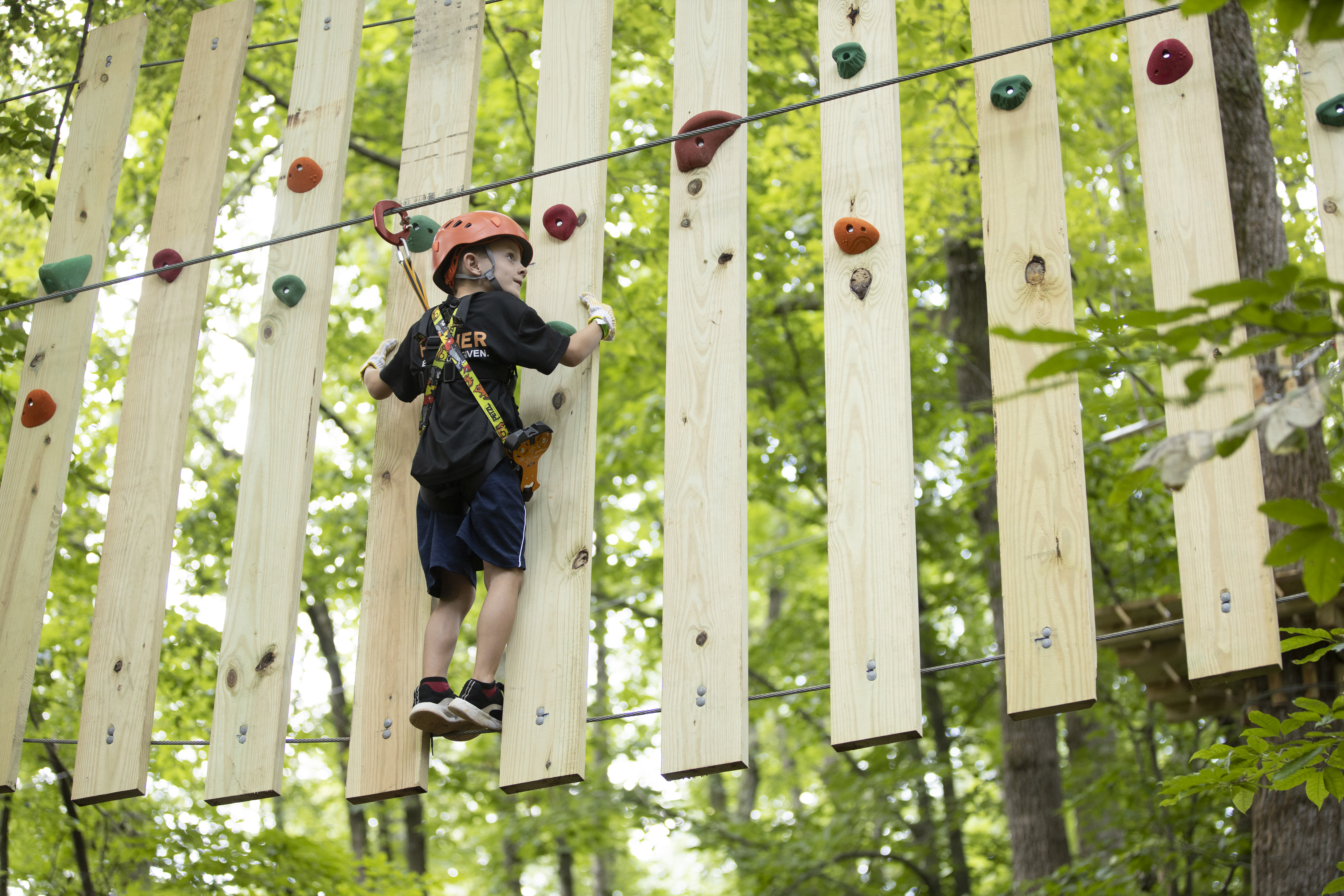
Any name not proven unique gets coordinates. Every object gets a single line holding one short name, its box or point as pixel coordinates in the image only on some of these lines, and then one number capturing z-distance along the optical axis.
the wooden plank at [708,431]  7.06
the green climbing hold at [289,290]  8.81
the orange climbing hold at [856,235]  7.61
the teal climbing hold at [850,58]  8.17
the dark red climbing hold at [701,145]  8.28
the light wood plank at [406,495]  7.65
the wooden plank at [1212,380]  6.31
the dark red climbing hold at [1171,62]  7.40
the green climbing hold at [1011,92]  7.64
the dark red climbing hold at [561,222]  8.41
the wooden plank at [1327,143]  6.83
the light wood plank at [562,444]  7.36
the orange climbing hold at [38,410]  9.20
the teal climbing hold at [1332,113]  7.10
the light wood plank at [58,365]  8.59
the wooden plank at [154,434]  8.10
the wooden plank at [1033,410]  6.49
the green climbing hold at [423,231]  8.76
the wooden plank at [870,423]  6.73
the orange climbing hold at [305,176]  9.17
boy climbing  7.57
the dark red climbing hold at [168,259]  9.27
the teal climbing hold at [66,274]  9.52
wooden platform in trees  11.84
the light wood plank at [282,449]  7.86
